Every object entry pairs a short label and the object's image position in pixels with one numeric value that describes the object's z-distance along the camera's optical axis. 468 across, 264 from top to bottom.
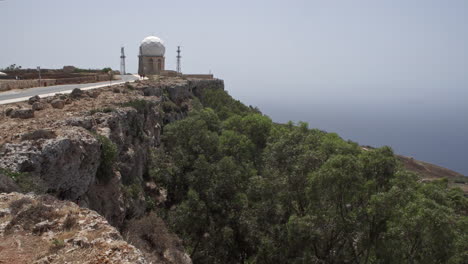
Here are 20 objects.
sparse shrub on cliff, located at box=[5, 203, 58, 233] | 8.11
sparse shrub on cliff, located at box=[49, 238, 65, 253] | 7.22
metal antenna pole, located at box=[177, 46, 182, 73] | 85.74
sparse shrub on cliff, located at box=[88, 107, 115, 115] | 18.79
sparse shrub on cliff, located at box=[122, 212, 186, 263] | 15.54
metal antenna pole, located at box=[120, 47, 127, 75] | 83.93
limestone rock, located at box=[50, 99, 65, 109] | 20.66
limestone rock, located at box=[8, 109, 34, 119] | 17.55
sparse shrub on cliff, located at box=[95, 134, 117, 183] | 14.94
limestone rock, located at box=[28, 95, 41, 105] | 22.05
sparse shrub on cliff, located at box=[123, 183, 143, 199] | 18.03
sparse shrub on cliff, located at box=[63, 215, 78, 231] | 8.19
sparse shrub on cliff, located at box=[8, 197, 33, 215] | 8.45
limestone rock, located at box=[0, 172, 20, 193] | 9.54
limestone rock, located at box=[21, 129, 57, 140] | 12.35
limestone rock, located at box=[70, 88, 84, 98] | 24.77
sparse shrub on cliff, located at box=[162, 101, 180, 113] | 37.57
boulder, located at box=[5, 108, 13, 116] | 18.01
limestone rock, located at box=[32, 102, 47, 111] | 20.05
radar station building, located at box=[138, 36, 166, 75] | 72.00
